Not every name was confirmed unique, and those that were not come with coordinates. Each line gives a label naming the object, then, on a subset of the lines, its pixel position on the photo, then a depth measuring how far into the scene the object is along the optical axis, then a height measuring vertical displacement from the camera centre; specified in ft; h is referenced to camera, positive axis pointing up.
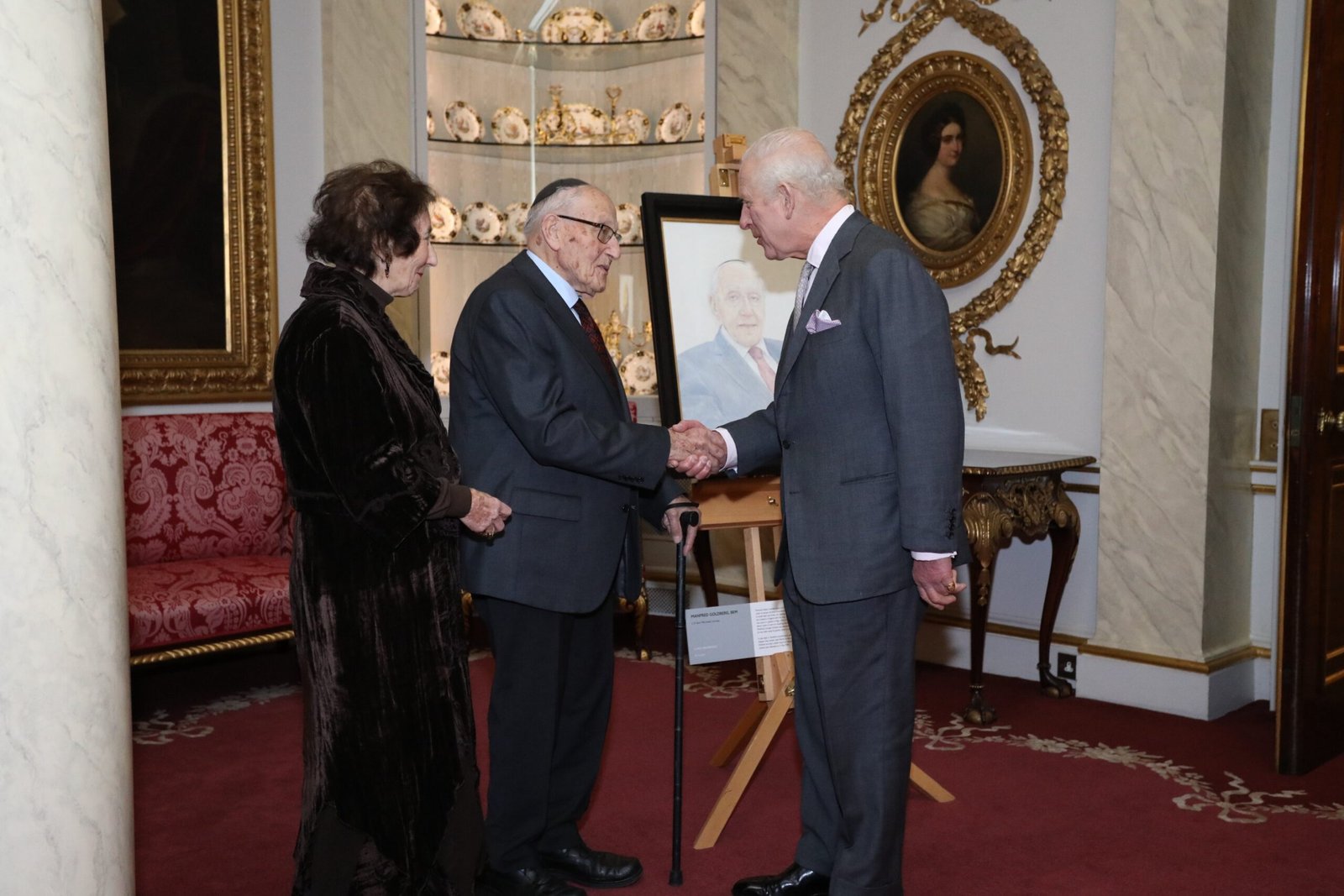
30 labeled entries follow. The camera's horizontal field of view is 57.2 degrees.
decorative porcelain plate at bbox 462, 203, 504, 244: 19.33 +1.66
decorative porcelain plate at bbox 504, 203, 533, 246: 19.62 +1.71
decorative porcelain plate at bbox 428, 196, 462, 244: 19.06 +1.66
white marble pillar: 5.74 -0.65
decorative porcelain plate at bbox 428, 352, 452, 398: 18.98 -0.62
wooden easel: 11.54 -2.25
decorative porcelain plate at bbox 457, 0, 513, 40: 19.26 +4.81
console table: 14.62 -2.32
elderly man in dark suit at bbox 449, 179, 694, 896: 9.21 -1.20
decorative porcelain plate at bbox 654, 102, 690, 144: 19.40 +3.23
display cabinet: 19.24 +3.29
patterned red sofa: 14.83 -2.77
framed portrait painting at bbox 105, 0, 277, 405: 16.94 +1.80
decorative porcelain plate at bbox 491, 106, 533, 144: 19.53 +3.21
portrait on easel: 11.94 +0.16
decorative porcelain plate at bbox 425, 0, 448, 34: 18.92 +4.75
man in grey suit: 8.18 -0.98
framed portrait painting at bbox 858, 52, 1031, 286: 16.57 +2.30
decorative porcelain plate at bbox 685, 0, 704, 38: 19.21 +4.79
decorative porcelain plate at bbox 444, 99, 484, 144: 19.12 +3.20
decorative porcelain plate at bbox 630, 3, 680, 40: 19.43 +4.82
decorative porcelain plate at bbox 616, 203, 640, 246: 19.56 +1.69
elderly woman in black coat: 7.85 -1.56
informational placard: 10.48 -2.62
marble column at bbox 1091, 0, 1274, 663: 14.60 +0.07
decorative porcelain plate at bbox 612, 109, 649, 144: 19.77 +3.22
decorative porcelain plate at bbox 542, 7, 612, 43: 19.84 +4.81
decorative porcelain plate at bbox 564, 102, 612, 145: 19.86 +3.31
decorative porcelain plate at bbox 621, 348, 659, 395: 19.44 -0.74
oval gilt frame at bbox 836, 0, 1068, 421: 16.11 +2.78
